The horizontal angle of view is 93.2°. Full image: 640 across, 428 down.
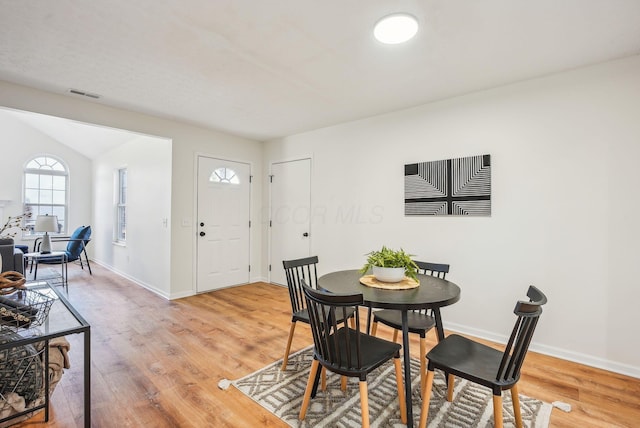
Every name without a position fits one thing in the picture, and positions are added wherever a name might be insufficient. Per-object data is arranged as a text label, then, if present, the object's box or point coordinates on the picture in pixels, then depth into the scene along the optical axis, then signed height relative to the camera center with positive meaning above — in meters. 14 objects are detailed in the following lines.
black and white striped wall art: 2.93 +0.27
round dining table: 1.63 -0.48
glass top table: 1.36 -0.56
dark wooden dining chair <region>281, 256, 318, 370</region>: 2.20 -0.68
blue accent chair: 5.25 -0.58
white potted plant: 2.01 -0.36
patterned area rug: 1.75 -1.20
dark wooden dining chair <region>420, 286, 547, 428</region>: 1.36 -0.76
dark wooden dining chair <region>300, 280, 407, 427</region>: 1.49 -0.77
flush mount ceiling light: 1.87 +1.20
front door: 4.45 -0.17
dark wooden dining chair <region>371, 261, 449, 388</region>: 2.05 -0.78
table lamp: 4.85 -0.21
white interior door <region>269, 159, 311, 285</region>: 4.54 -0.01
